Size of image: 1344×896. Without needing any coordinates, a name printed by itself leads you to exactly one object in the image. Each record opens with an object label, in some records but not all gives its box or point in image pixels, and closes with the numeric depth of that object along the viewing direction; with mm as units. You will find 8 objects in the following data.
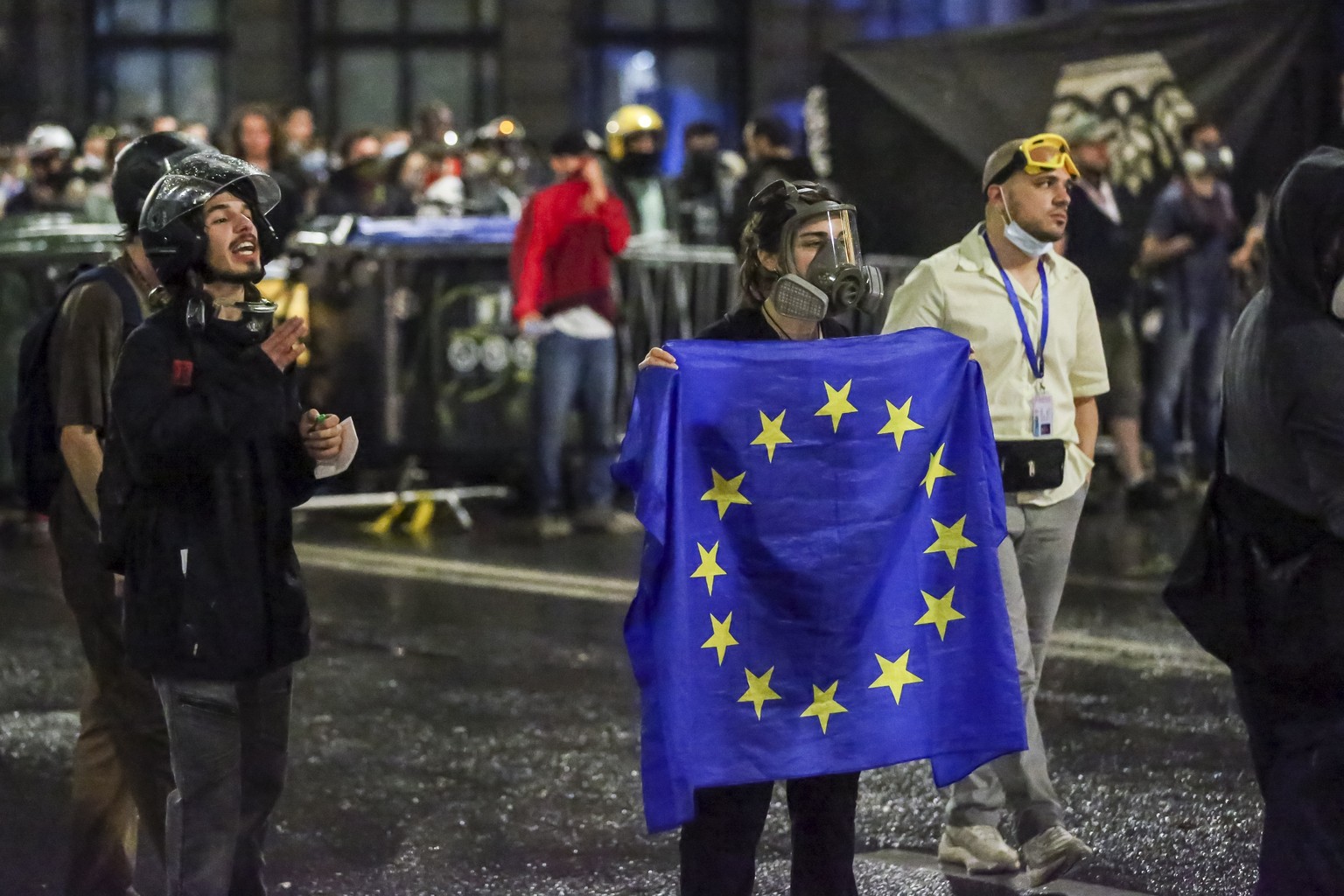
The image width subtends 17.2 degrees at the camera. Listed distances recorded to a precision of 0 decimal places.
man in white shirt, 11810
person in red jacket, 23960
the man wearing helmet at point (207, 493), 9110
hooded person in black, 8917
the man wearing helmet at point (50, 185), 33541
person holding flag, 9342
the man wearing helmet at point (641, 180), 29529
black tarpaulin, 26043
